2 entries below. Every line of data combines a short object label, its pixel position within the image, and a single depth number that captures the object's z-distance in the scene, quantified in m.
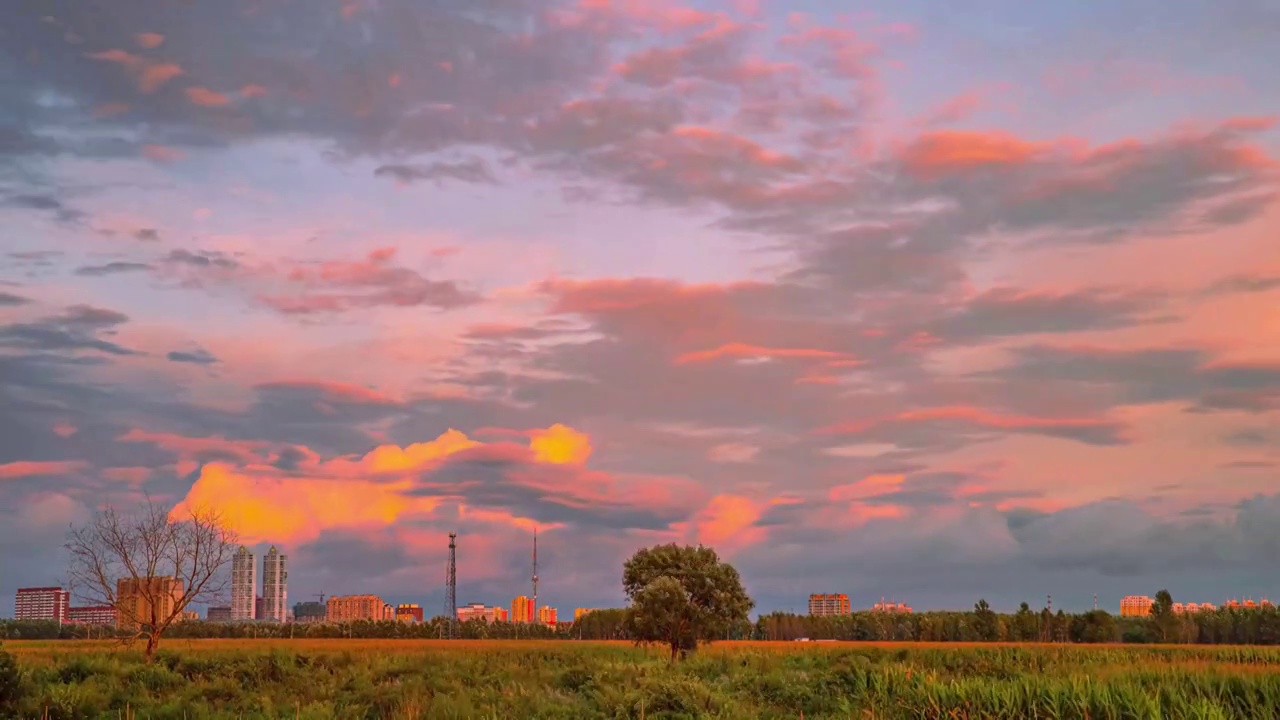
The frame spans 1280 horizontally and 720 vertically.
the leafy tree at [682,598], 68.24
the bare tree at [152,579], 52.44
